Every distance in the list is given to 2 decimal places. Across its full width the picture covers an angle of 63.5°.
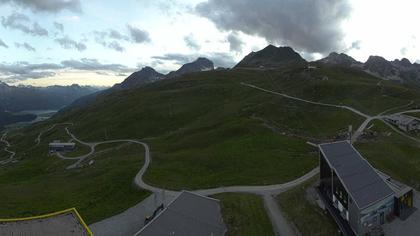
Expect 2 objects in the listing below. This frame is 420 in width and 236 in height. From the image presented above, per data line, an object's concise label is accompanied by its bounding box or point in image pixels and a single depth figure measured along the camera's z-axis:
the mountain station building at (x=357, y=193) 47.03
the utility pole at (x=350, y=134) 91.38
